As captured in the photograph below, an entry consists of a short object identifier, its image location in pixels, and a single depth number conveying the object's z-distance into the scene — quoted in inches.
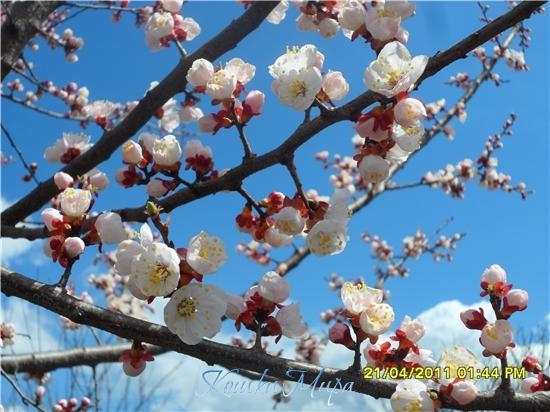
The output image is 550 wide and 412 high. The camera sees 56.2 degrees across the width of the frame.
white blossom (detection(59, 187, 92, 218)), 9.6
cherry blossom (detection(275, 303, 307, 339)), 9.3
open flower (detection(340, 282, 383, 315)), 8.9
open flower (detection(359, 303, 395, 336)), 8.6
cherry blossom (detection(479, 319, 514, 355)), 8.5
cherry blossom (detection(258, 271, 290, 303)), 9.3
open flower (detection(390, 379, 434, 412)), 7.8
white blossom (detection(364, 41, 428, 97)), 8.7
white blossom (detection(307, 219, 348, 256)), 9.7
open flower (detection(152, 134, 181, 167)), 10.0
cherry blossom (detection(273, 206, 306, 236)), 9.7
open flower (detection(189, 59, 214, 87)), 10.6
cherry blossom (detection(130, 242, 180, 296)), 7.9
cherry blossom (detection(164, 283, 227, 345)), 8.1
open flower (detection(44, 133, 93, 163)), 14.7
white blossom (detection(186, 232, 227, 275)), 8.2
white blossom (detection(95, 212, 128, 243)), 9.2
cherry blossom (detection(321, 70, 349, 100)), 10.2
